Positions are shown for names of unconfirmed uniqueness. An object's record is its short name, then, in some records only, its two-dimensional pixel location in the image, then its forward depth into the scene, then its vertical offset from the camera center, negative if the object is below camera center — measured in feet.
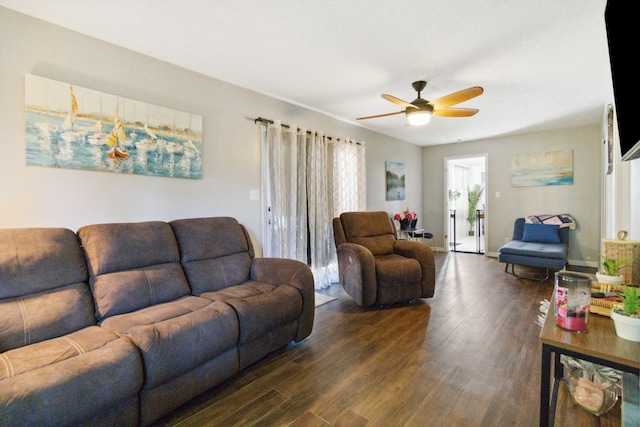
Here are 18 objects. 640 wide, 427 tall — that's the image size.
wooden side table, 3.32 -1.70
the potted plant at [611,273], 5.15 -1.20
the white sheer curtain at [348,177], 13.94 +1.59
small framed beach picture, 18.11 +1.79
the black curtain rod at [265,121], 10.78 +3.32
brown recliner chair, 10.07 -2.14
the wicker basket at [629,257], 5.42 -0.94
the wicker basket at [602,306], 4.43 -1.53
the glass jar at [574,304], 3.99 -1.35
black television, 3.89 +1.83
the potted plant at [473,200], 27.78 +0.76
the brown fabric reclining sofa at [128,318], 4.01 -2.16
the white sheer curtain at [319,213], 12.60 -0.21
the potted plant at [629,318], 3.62 -1.40
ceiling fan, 8.68 +3.33
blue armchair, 13.00 -1.93
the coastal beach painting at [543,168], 16.93 +2.39
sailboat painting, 6.46 +1.95
